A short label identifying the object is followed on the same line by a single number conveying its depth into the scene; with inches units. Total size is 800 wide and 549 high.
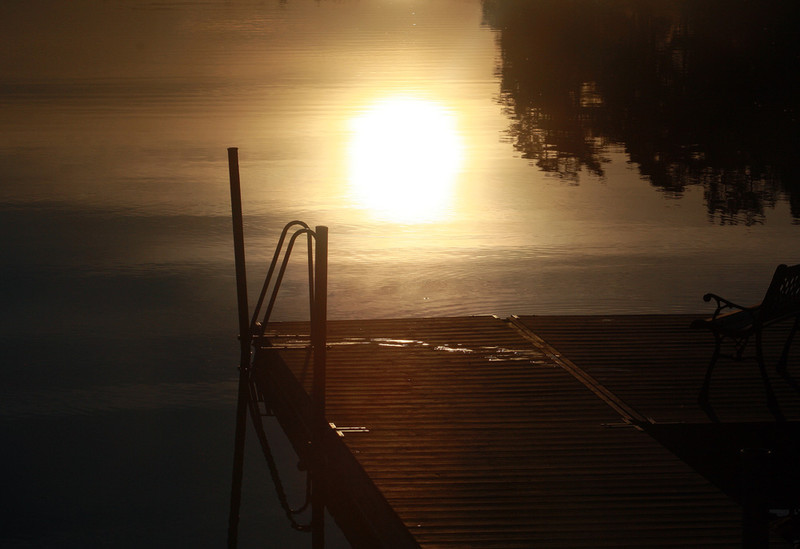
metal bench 529.7
